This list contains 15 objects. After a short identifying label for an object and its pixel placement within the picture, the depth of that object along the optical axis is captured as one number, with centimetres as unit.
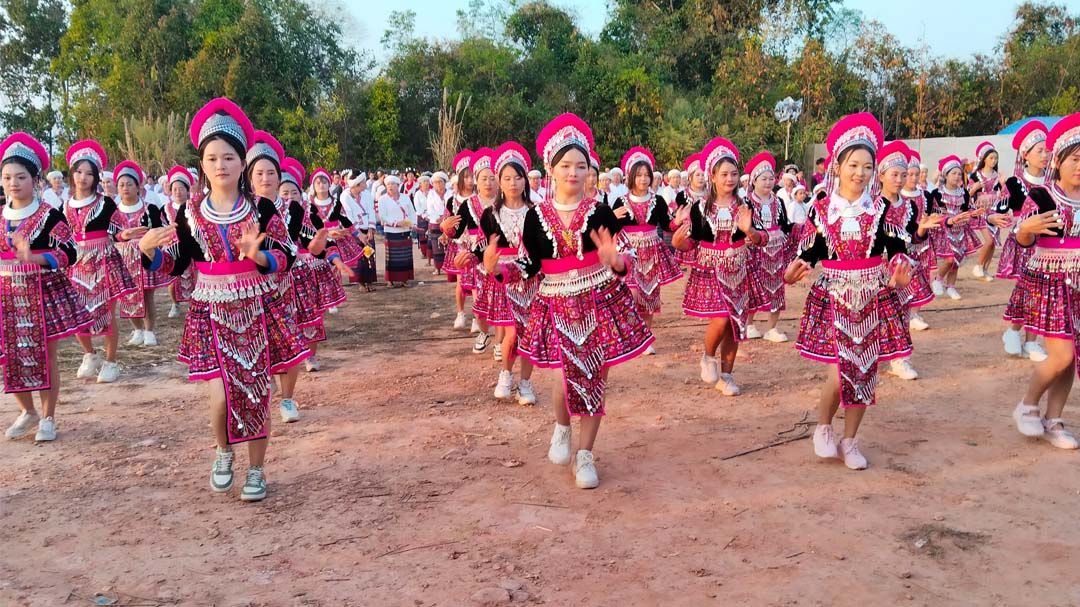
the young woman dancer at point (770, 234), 675
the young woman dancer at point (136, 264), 798
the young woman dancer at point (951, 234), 966
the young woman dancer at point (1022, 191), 652
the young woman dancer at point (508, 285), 546
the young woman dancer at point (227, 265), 404
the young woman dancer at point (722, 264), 611
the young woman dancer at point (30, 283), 512
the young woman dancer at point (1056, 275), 461
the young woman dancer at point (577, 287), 425
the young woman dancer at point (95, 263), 649
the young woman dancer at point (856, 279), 438
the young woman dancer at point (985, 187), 1028
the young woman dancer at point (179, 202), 876
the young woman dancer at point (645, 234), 725
